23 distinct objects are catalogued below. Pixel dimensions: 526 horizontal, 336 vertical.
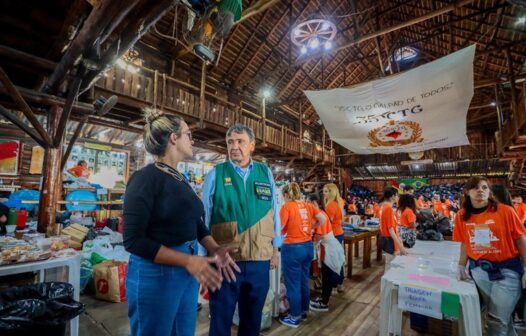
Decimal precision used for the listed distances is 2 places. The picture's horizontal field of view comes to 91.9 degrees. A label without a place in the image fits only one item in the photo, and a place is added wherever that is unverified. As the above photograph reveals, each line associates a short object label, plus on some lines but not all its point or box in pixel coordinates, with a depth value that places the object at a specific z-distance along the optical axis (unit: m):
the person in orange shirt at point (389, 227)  3.93
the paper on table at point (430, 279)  2.26
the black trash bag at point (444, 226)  6.27
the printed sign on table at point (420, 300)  2.09
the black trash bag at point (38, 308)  1.64
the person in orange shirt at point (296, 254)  3.35
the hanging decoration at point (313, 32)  7.15
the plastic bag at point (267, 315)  3.16
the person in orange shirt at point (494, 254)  2.27
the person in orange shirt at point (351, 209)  15.06
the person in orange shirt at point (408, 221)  4.45
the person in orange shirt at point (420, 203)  12.11
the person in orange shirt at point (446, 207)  11.55
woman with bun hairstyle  1.14
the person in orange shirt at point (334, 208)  4.82
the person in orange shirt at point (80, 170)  8.28
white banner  5.04
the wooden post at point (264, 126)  11.47
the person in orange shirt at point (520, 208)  7.18
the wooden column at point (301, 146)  14.29
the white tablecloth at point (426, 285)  2.04
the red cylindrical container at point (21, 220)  5.63
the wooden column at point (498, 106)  7.20
